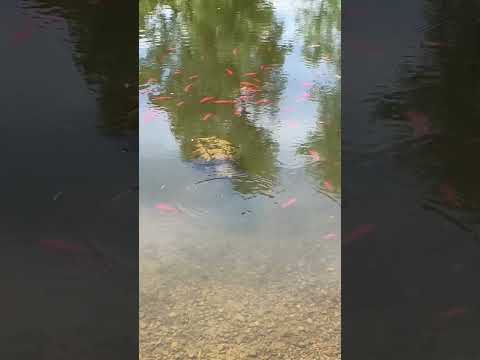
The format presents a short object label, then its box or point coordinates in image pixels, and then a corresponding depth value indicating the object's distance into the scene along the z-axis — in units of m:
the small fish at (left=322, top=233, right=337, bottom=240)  2.56
